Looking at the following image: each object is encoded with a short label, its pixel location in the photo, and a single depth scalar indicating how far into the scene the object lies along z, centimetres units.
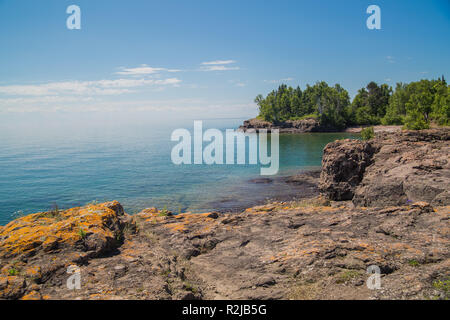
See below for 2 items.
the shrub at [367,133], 6088
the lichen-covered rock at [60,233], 820
